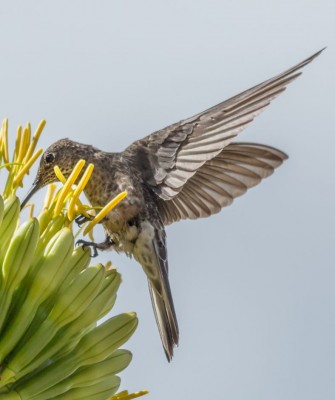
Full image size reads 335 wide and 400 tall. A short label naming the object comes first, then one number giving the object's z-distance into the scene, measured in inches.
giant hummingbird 433.4
